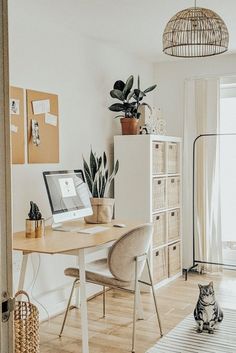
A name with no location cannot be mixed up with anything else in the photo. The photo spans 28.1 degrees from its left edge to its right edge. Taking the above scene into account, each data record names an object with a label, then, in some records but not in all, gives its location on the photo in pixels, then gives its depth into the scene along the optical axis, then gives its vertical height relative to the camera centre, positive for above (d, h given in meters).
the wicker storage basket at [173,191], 4.89 -0.28
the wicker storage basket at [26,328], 2.61 -0.91
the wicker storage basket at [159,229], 4.57 -0.64
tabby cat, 3.24 -1.02
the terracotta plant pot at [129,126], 4.59 +0.38
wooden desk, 2.74 -0.48
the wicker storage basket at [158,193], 4.56 -0.28
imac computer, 3.35 -0.22
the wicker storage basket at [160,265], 4.56 -1.00
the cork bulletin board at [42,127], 3.63 +0.31
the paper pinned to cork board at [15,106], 3.44 +0.44
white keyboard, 3.32 -0.47
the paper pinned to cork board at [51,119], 3.81 +0.38
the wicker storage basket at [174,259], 4.88 -0.99
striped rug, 3.12 -1.22
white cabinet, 4.46 -0.23
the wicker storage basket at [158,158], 4.54 +0.07
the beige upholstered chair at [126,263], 3.02 -0.65
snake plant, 3.89 -0.09
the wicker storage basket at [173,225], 4.89 -0.64
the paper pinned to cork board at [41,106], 3.67 +0.47
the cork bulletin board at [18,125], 3.45 +0.30
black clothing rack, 4.95 -1.03
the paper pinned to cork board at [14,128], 3.46 +0.28
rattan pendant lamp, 2.75 +0.79
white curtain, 5.11 +0.02
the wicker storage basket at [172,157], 4.88 +0.08
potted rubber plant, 4.52 +0.59
